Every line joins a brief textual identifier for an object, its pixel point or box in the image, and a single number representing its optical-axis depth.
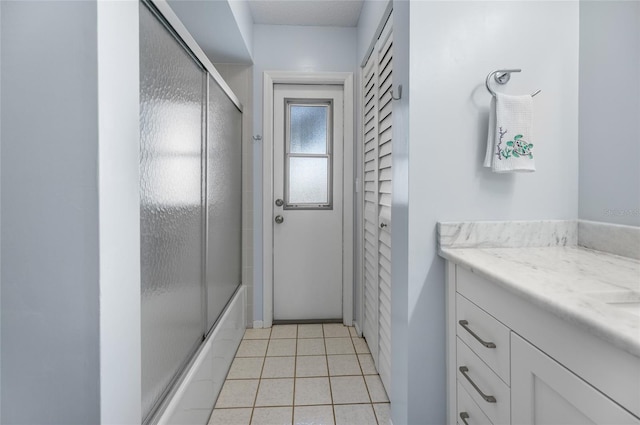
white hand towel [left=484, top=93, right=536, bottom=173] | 1.12
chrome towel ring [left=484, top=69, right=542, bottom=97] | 1.15
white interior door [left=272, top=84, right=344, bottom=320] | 2.62
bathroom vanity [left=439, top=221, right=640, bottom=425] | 0.54
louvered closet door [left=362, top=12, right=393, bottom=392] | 1.66
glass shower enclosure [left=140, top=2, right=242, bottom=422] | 0.96
